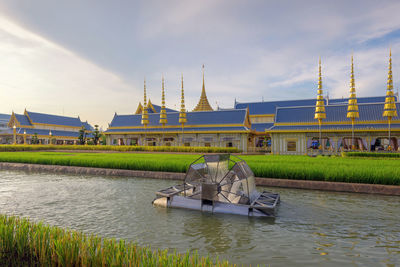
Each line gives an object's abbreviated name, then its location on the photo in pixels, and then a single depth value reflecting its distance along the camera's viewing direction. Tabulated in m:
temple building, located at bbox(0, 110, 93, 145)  58.66
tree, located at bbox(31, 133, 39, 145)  55.16
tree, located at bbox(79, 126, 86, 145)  52.73
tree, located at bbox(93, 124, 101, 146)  51.53
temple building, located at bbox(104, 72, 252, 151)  37.59
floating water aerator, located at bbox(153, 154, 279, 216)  8.23
